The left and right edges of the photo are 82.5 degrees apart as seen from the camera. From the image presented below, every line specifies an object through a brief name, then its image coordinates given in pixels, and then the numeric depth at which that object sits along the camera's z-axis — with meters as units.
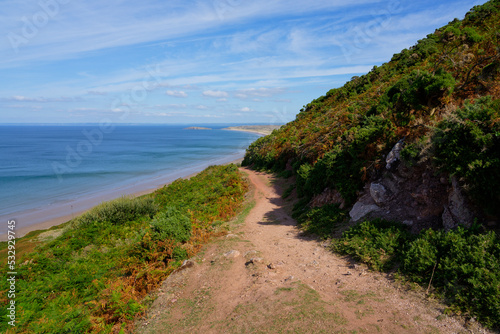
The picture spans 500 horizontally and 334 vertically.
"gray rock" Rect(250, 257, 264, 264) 7.42
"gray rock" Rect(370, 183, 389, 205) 8.45
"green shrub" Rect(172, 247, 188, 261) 8.13
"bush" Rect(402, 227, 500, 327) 4.34
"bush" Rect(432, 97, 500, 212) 5.66
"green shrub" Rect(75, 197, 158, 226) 13.62
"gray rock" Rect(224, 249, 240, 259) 8.00
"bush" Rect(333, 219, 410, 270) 6.39
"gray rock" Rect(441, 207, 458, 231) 6.21
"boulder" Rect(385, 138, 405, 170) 8.62
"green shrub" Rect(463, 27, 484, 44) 14.48
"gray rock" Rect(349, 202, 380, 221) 8.59
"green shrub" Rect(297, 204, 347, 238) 9.10
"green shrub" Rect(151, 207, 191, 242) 8.53
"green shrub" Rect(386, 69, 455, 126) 8.56
